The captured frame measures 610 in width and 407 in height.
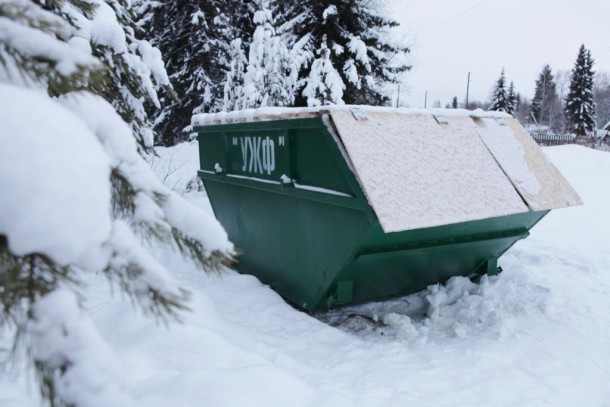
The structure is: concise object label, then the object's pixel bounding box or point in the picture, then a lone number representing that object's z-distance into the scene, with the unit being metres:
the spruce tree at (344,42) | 15.06
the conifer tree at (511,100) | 48.96
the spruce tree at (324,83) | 13.98
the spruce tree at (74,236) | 0.88
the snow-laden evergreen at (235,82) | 15.58
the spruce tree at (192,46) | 19.42
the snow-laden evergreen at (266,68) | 13.70
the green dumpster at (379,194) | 3.30
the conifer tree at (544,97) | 65.44
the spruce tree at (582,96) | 44.25
